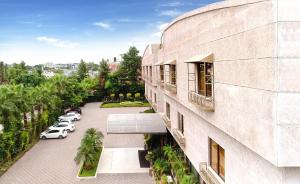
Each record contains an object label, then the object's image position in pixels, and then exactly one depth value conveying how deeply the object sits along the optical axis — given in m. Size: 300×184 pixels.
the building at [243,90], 4.30
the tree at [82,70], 43.14
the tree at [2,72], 63.74
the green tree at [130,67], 40.03
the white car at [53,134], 20.77
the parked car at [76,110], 30.33
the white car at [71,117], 25.85
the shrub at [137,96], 37.96
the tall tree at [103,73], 39.95
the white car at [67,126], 22.43
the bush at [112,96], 38.74
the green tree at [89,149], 14.52
